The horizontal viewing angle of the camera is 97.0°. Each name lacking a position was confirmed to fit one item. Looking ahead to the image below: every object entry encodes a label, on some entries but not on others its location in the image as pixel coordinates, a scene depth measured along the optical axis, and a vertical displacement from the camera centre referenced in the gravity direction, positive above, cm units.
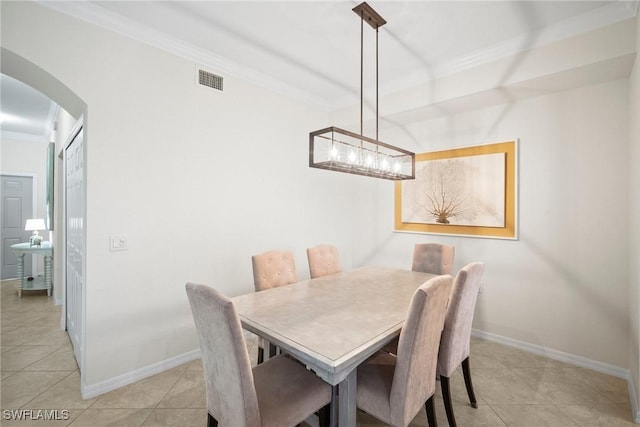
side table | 432 -76
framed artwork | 292 +24
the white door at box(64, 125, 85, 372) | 238 -21
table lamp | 481 -21
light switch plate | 216 -22
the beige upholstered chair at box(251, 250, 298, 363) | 231 -48
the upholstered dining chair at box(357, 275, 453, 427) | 130 -78
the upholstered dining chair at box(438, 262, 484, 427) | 171 -70
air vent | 264 +128
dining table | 125 -59
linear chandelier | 192 +43
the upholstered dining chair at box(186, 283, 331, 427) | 114 -80
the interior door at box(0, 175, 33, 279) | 536 -1
